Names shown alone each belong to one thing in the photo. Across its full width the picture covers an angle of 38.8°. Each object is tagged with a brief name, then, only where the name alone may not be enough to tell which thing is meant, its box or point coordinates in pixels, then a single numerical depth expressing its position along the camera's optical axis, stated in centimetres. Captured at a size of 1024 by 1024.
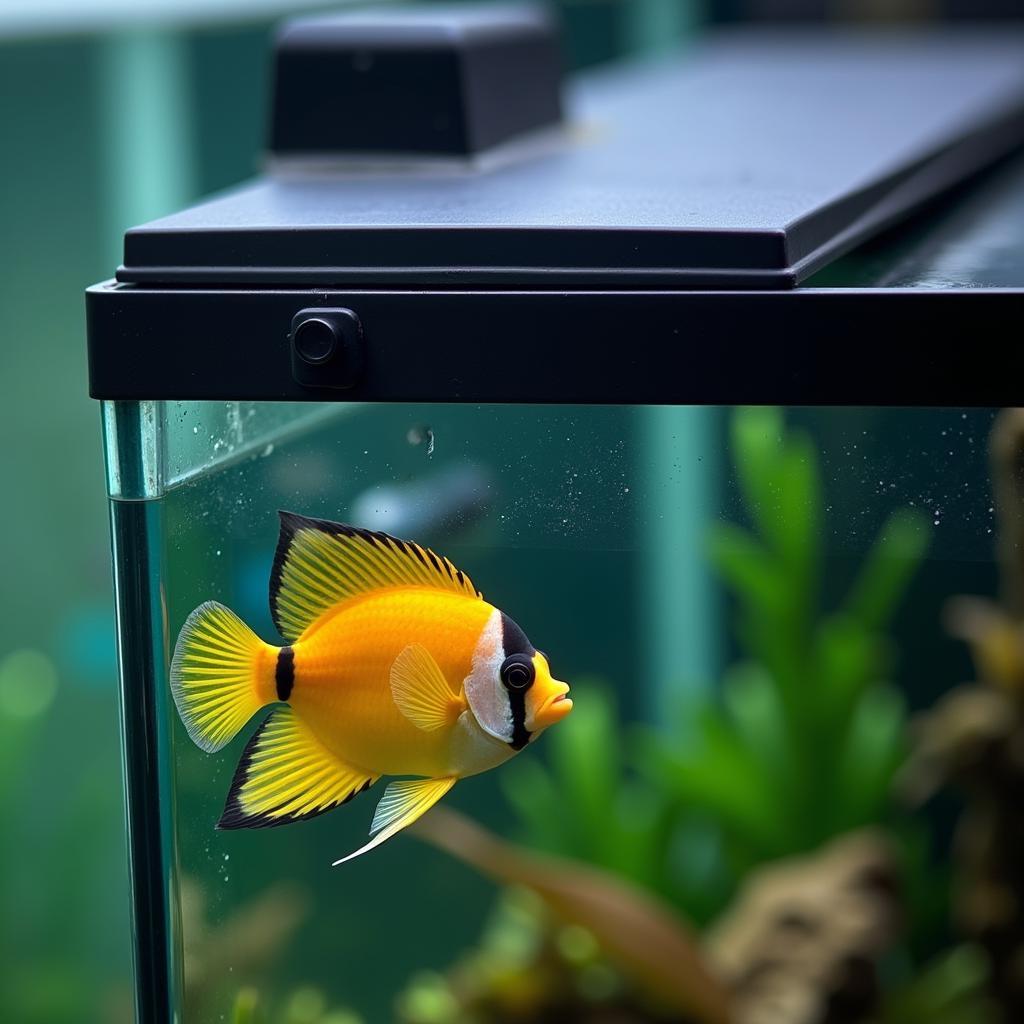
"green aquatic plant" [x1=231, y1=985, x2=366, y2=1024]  55
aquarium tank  46
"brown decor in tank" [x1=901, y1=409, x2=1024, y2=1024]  138
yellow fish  43
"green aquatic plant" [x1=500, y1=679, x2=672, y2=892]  161
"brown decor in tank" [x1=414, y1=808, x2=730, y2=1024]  109
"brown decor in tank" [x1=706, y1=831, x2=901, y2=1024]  137
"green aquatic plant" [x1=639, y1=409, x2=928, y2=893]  158
